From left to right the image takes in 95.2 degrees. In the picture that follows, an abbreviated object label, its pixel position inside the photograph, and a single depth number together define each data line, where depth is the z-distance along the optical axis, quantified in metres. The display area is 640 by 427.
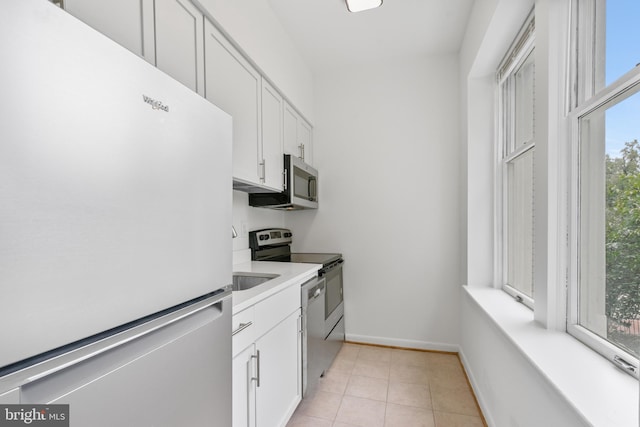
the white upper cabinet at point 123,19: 0.85
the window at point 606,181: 0.90
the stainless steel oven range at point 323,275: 2.24
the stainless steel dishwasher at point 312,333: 1.87
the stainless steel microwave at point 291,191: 2.28
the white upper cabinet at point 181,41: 1.12
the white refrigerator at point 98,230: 0.44
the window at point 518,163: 1.69
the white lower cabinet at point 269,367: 1.20
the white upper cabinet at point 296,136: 2.40
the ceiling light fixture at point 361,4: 1.98
